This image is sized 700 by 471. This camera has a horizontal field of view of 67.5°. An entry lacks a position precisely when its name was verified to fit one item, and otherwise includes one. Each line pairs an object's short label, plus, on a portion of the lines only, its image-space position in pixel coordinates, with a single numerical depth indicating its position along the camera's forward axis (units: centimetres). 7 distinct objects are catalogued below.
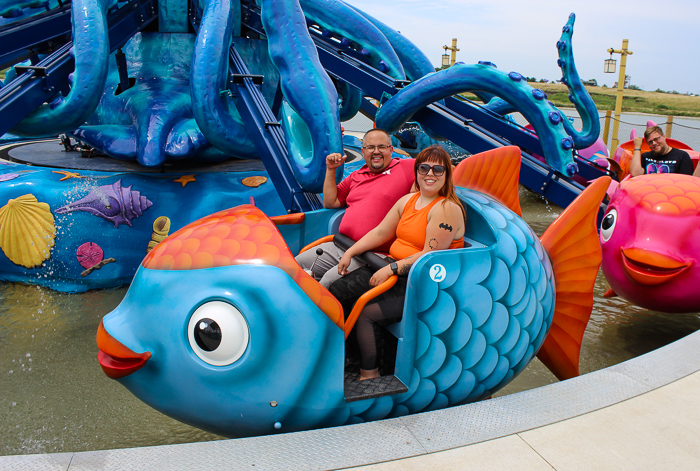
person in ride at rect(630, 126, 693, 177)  477
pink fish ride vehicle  349
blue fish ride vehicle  185
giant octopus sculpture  359
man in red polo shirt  259
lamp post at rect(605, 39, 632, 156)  1435
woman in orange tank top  215
